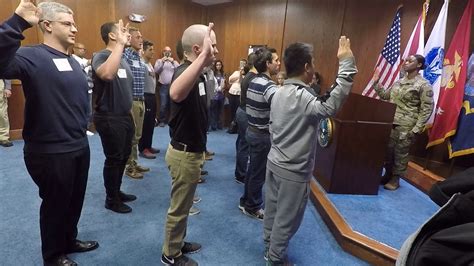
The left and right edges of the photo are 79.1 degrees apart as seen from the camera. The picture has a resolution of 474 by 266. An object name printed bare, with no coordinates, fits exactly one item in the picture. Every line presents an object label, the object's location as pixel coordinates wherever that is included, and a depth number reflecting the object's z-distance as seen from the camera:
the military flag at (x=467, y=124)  3.02
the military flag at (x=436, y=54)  3.26
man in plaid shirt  2.75
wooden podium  2.70
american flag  3.67
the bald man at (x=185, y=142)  1.46
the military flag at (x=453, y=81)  3.12
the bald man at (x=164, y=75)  5.55
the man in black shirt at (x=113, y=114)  2.13
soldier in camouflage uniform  2.92
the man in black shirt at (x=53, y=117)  1.38
